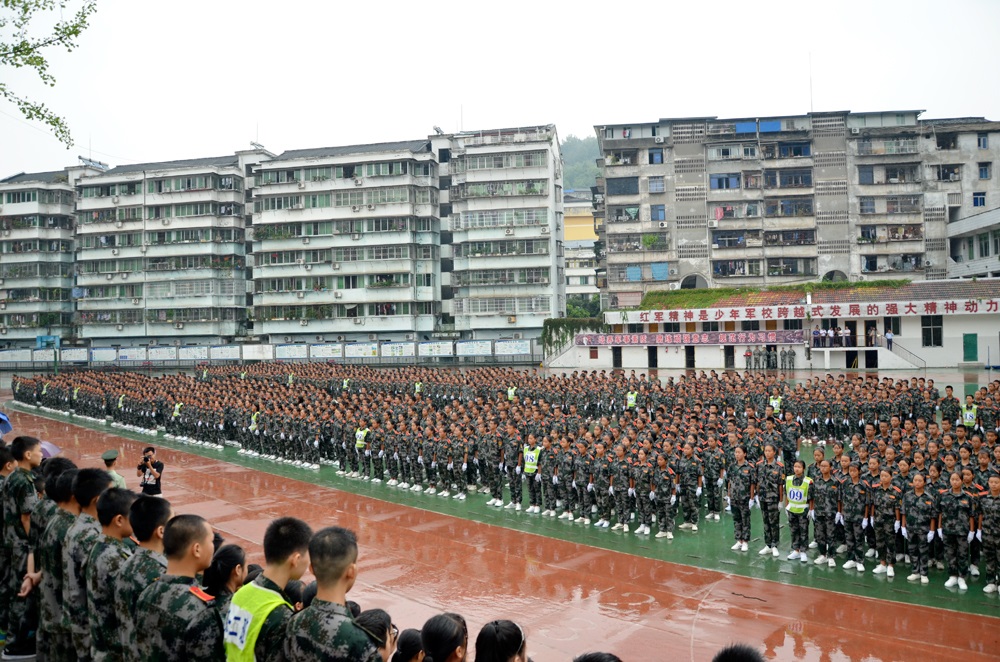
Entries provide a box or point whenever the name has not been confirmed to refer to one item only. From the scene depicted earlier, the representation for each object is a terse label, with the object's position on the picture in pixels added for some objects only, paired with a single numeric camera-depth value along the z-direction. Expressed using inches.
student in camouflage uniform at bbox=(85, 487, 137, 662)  169.0
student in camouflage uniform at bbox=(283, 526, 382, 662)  125.0
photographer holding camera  412.5
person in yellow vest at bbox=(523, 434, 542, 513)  496.7
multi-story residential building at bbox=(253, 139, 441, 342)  1868.8
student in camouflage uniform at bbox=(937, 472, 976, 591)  333.7
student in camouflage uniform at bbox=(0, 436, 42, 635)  234.8
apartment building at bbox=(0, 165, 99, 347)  2155.5
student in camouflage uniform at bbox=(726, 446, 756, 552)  402.9
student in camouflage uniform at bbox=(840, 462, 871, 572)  366.3
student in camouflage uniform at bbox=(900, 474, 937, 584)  343.3
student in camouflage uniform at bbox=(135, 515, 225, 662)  140.5
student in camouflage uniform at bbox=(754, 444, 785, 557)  394.3
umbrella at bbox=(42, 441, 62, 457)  321.3
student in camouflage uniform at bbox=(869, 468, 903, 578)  355.9
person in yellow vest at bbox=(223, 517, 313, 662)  133.0
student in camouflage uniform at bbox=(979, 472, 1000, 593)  326.6
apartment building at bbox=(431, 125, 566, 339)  1788.9
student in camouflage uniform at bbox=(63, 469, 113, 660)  187.8
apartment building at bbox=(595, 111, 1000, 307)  1632.6
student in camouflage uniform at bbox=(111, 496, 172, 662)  157.8
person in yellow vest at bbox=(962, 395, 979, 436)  609.0
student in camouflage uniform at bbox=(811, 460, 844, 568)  376.2
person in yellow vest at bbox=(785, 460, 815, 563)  380.2
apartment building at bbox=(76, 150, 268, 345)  2025.1
